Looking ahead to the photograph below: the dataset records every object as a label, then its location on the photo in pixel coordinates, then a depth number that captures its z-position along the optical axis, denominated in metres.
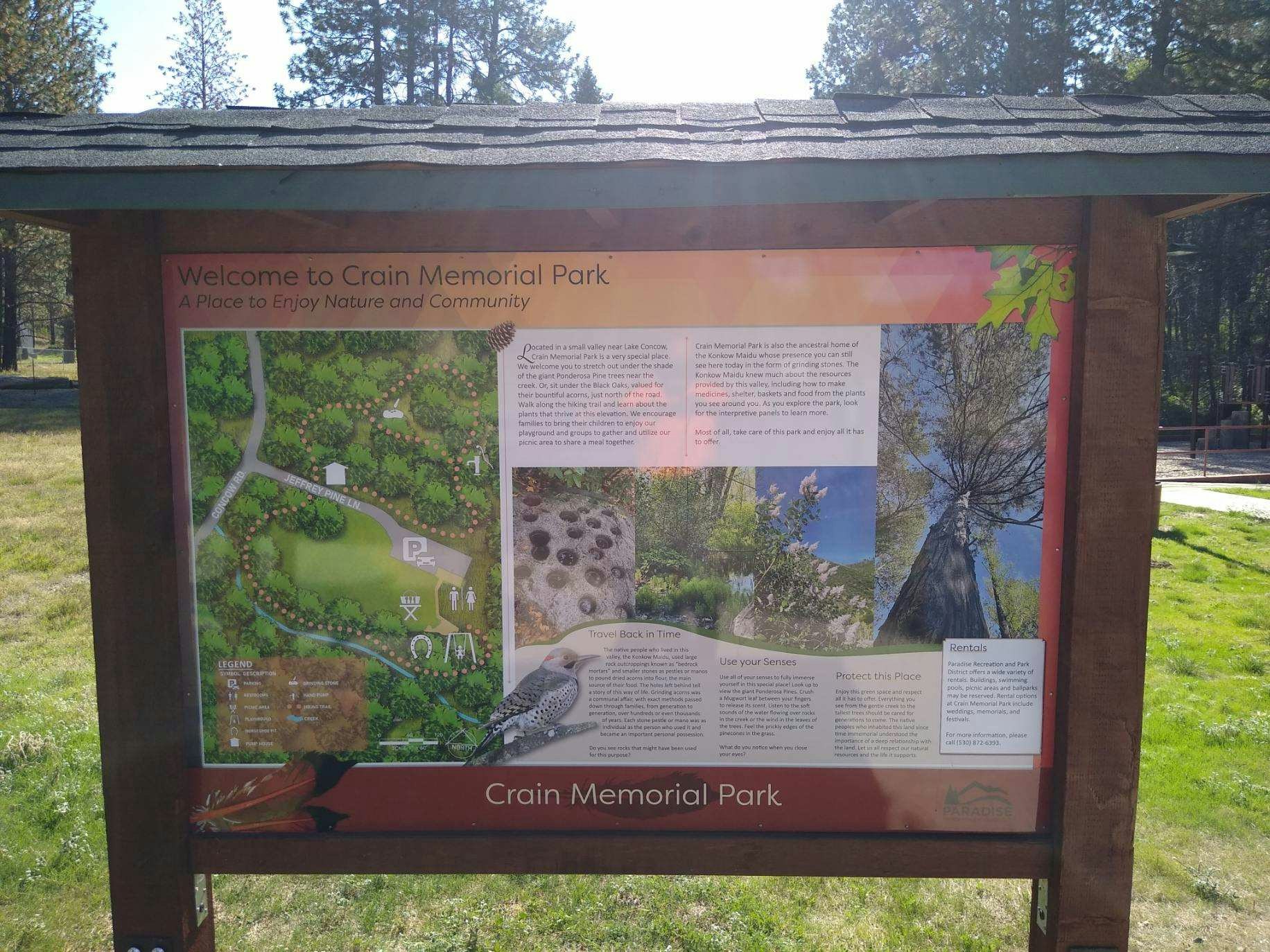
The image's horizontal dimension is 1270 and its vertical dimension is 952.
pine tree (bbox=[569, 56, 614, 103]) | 39.50
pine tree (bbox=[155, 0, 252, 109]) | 33.25
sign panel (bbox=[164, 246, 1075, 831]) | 2.54
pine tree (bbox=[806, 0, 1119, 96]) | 26.41
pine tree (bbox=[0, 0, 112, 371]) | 20.78
